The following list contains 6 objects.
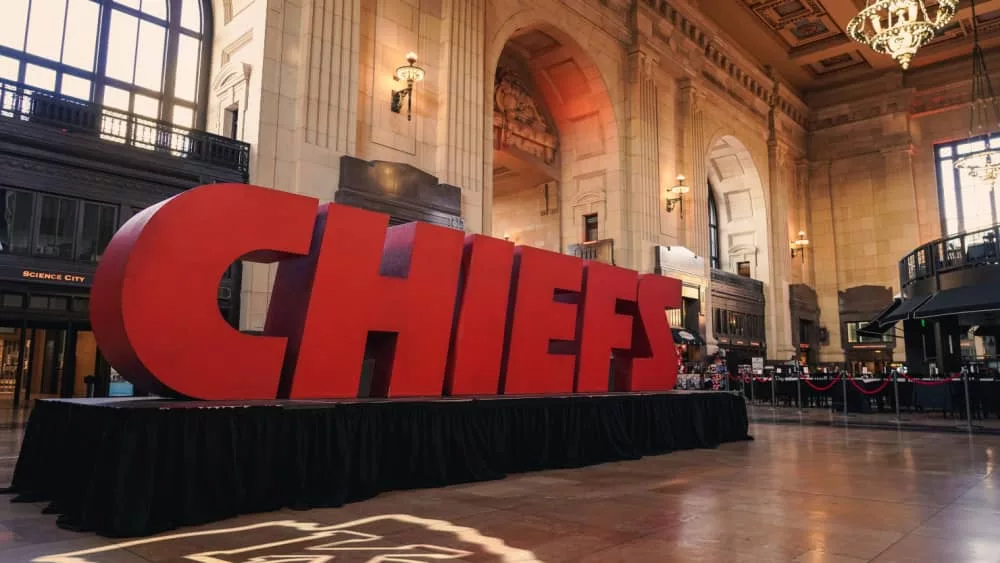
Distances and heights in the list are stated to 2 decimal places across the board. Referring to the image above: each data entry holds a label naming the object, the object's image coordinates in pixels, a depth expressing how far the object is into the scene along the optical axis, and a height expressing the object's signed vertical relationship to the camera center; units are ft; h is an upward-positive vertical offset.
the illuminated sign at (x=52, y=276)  36.50 +4.82
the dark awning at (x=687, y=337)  72.54 +3.42
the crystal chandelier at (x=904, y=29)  43.88 +23.05
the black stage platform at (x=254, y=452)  14.64 -2.41
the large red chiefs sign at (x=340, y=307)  17.29 +1.91
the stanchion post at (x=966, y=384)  42.74 -0.90
